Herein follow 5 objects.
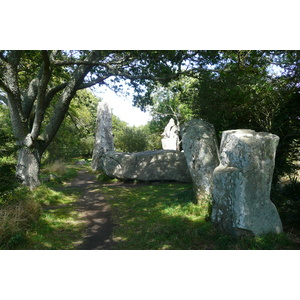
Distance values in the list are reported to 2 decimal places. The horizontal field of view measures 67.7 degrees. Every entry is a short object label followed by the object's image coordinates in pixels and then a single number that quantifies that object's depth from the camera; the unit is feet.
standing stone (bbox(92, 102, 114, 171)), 52.29
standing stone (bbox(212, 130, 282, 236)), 13.32
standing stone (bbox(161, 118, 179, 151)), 72.38
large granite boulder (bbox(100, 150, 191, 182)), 35.42
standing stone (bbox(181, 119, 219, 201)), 20.68
